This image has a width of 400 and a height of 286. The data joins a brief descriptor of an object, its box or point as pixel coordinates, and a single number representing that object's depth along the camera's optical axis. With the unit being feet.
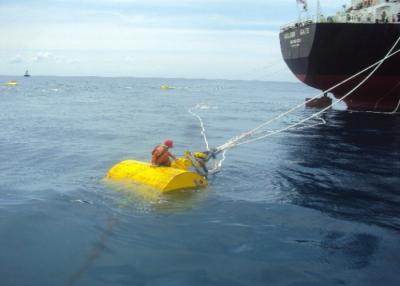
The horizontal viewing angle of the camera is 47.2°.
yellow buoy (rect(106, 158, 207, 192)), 38.11
